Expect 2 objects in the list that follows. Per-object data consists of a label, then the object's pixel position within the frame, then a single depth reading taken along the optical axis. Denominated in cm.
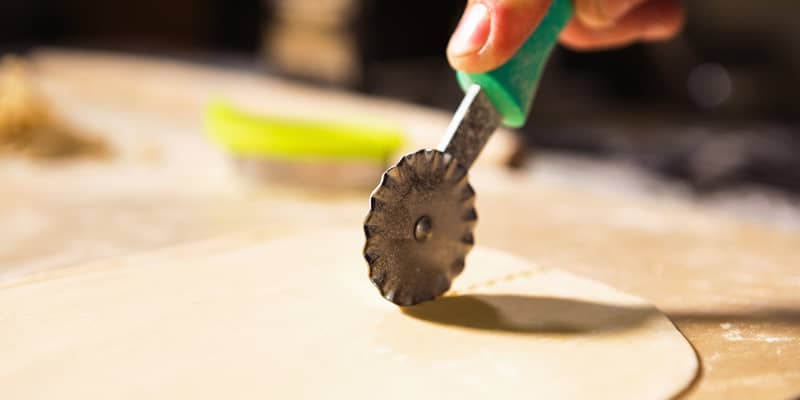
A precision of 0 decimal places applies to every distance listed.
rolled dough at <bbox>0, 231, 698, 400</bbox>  34
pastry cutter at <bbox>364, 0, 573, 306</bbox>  36
